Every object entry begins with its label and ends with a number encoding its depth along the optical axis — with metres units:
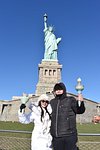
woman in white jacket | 2.15
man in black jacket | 2.11
